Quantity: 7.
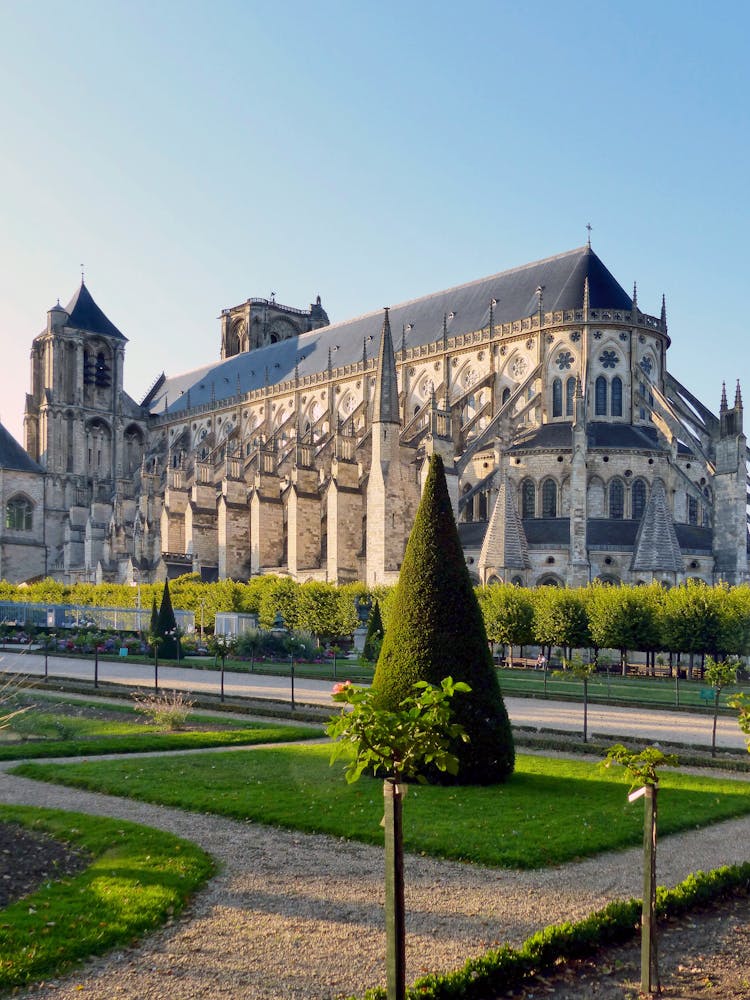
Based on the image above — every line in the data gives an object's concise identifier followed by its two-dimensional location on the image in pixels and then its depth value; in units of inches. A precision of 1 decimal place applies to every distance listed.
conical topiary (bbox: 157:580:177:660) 1360.7
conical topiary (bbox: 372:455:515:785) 487.5
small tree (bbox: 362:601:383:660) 1227.5
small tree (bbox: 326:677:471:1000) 242.7
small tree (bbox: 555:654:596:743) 749.9
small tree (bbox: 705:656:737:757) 714.8
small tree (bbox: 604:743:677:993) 254.2
